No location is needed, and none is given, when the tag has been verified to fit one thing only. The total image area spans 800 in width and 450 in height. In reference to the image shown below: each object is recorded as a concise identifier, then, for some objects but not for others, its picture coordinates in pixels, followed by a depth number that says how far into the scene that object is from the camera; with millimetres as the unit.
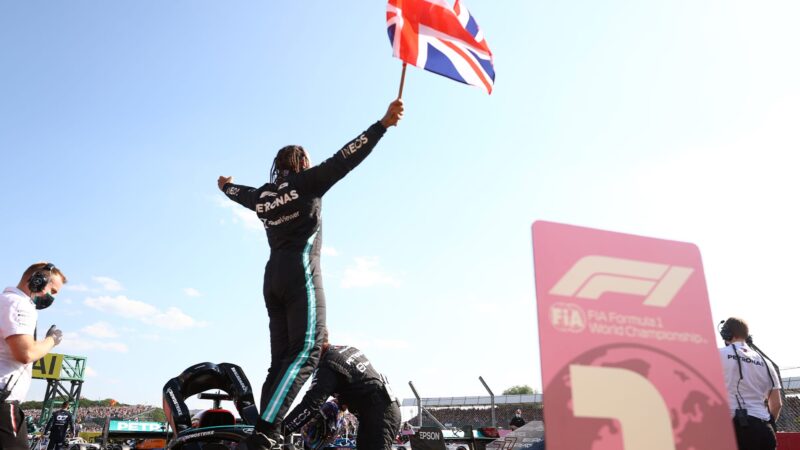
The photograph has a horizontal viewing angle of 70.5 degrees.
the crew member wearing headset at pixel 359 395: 3238
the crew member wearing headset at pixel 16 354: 2764
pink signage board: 1781
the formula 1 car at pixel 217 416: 3047
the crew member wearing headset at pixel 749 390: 4164
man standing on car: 2922
